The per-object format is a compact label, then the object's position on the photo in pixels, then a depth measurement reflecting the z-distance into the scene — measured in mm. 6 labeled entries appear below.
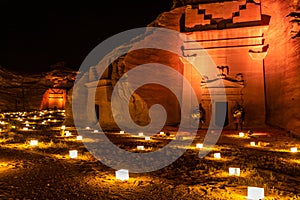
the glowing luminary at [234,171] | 5703
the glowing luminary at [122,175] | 5293
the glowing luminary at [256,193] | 4059
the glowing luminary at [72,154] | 7355
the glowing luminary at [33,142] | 9430
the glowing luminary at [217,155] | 7437
